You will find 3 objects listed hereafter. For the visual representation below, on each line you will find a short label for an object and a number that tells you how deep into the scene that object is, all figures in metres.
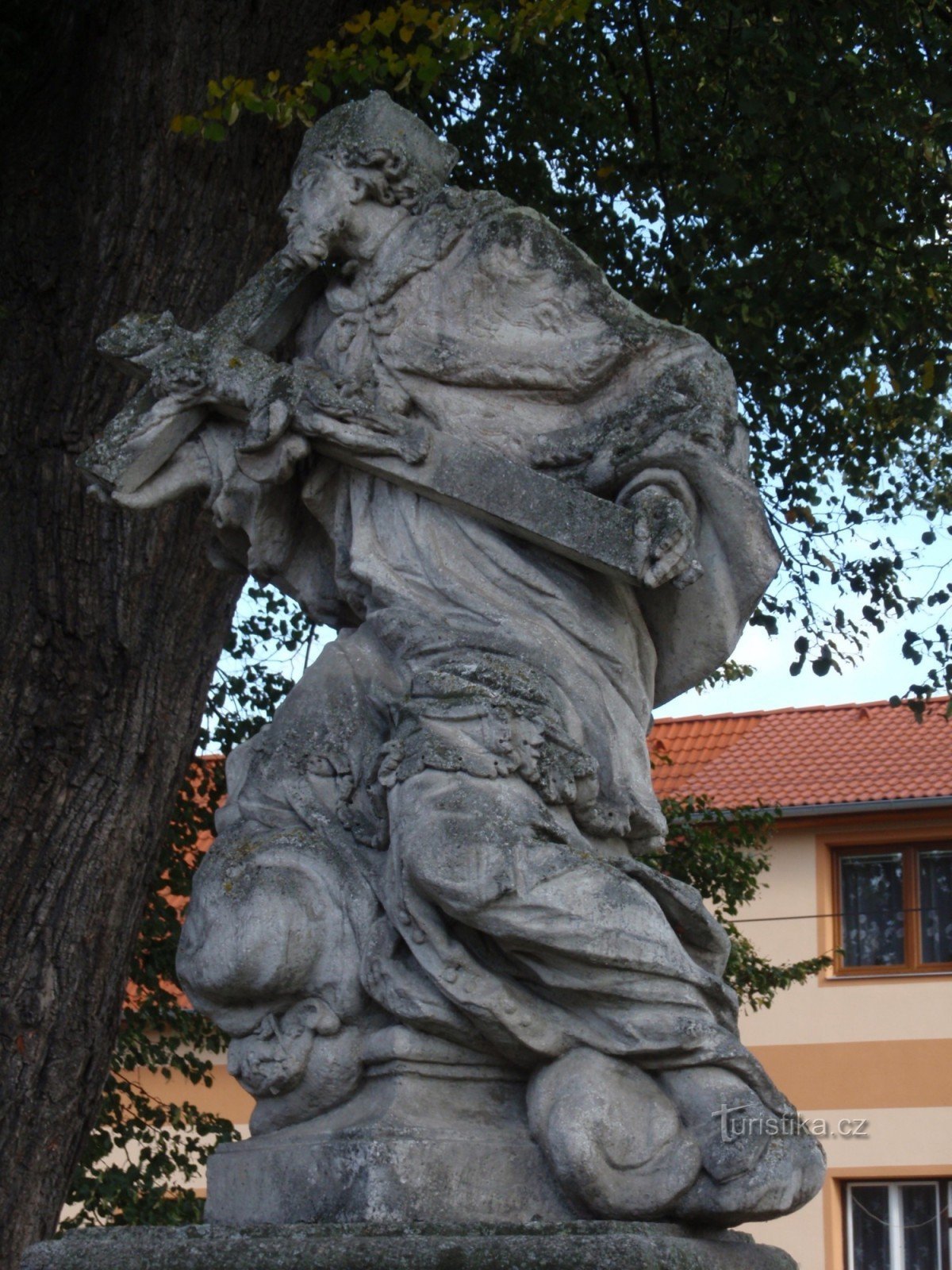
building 16.72
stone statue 3.73
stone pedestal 3.31
